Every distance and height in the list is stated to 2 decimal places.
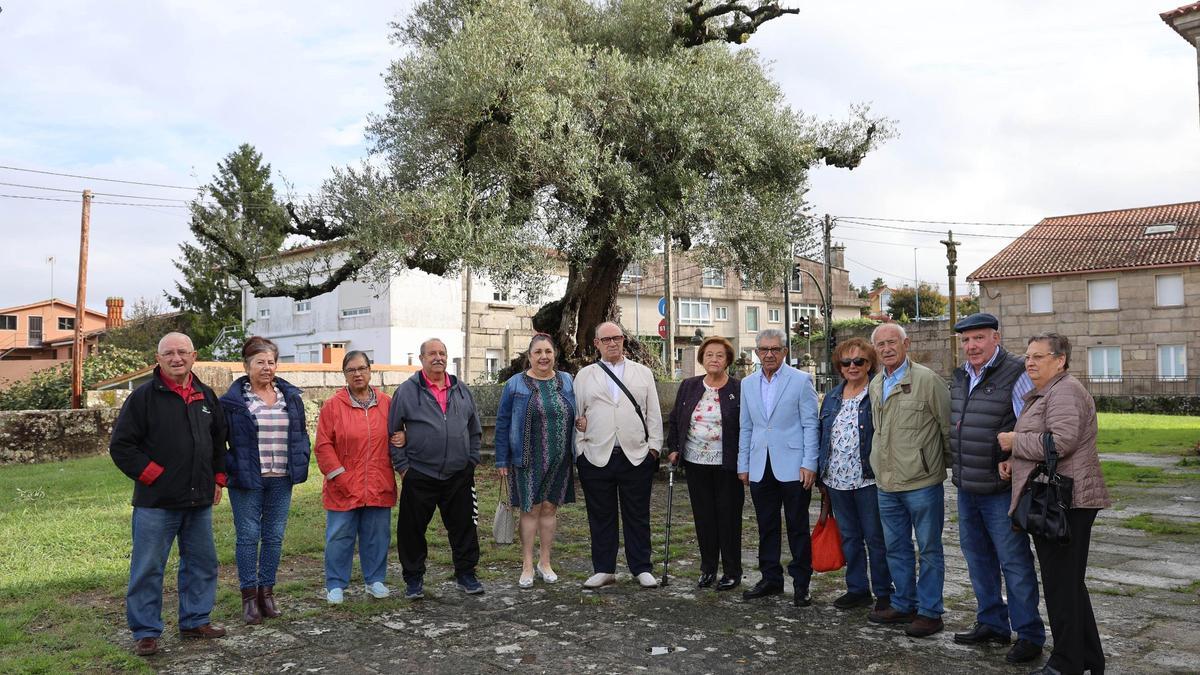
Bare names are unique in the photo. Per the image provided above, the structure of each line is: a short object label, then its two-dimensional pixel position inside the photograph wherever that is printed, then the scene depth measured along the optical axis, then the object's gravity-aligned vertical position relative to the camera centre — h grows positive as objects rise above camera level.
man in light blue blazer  6.01 -0.61
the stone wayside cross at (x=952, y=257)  33.47 +3.98
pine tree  43.47 +4.67
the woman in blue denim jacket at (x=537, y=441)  6.60 -0.55
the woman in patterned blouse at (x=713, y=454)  6.42 -0.64
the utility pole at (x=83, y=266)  22.70 +2.84
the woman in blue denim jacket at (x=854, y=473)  5.66 -0.70
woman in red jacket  6.08 -0.75
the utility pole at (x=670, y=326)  23.56 +1.13
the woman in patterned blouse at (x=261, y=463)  5.63 -0.59
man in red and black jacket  5.01 -0.63
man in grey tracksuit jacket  6.28 -0.68
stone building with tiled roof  33.19 +2.63
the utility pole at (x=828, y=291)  29.59 +2.52
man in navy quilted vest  4.74 -0.68
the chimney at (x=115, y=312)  41.66 +2.87
